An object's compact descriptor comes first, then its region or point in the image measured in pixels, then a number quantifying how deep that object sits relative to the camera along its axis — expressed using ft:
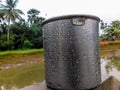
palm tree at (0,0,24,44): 55.00
